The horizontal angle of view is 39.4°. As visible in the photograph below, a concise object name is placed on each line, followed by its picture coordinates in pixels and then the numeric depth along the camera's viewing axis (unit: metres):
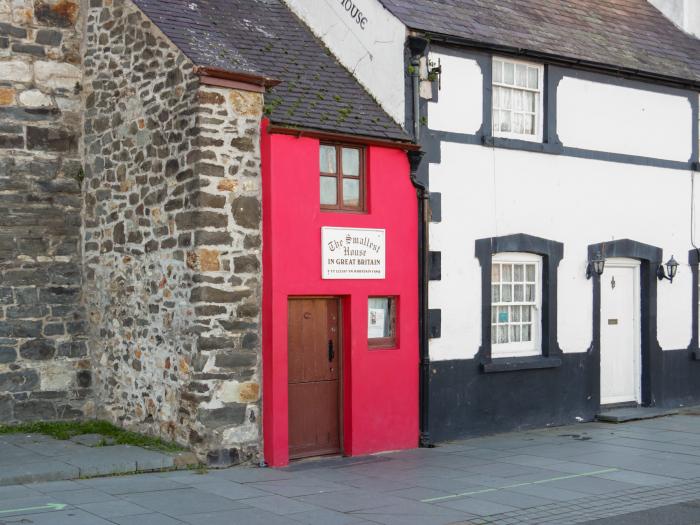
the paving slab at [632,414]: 15.06
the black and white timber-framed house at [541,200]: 13.47
